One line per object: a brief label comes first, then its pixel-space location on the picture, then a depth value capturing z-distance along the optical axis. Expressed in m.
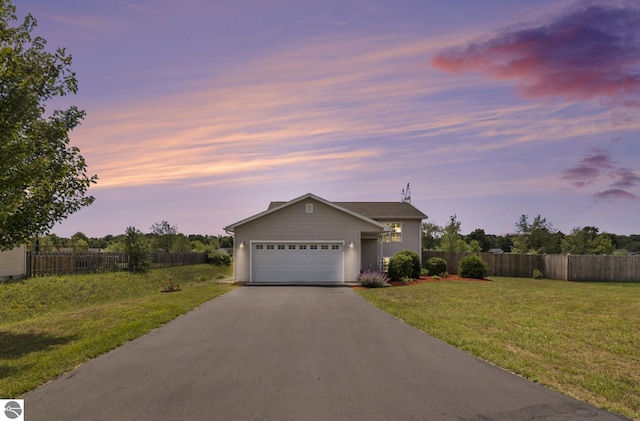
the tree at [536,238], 46.16
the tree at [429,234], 51.69
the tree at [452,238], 43.09
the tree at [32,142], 10.60
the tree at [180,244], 52.78
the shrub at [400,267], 27.52
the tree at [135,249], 35.53
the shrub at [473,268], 29.97
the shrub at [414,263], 28.49
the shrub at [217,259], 50.75
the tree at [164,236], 54.95
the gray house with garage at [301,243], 26.16
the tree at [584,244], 41.78
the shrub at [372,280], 24.29
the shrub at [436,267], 30.67
